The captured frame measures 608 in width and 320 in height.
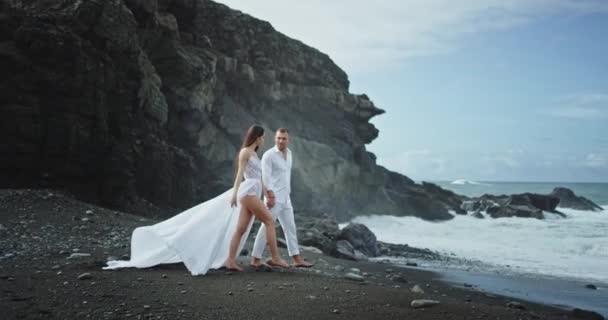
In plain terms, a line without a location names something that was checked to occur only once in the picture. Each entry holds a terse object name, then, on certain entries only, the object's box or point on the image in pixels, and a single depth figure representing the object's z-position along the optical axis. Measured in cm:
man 975
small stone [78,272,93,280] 808
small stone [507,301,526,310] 989
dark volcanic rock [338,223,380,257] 2108
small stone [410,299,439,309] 740
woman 916
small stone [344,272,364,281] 1023
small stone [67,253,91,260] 995
